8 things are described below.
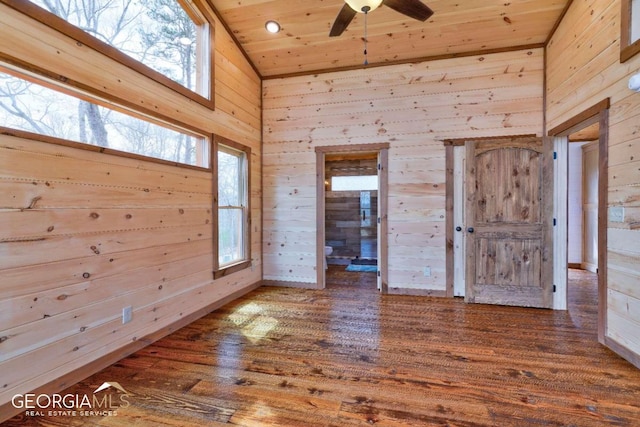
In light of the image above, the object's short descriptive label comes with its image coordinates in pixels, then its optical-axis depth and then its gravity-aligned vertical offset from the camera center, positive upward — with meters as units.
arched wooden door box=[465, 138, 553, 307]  3.49 -0.19
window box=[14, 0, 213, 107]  2.05 +1.46
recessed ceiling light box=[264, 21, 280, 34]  3.54 +2.17
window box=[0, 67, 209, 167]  1.74 +0.62
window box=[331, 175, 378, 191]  6.74 +0.56
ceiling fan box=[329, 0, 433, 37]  2.19 +1.51
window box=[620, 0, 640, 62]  2.20 +1.33
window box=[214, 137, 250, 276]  3.62 +0.04
